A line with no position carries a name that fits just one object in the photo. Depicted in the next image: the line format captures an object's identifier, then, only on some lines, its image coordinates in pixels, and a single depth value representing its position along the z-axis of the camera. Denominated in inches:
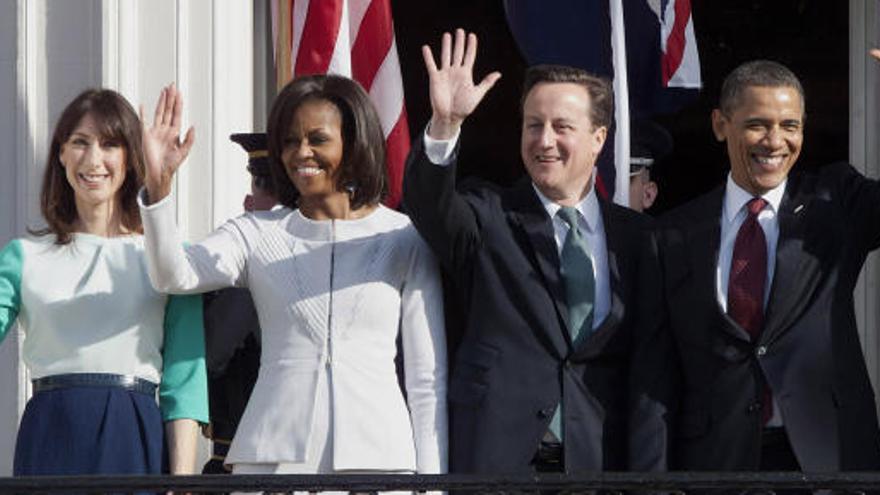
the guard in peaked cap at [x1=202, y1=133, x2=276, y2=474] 522.9
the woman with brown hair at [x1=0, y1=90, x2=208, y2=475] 498.6
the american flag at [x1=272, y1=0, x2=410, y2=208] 644.7
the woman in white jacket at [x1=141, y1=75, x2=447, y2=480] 484.4
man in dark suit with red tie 492.1
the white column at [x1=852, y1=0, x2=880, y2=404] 655.8
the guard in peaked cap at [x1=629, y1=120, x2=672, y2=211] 608.7
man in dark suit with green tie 489.1
